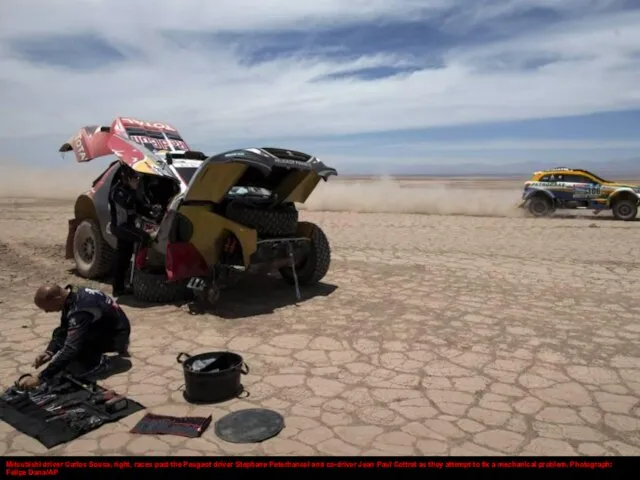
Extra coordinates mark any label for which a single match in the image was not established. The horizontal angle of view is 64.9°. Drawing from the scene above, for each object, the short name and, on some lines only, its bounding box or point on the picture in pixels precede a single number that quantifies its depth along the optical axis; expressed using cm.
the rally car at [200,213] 630
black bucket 403
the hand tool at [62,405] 386
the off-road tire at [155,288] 694
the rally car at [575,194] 1894
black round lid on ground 349
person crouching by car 421
